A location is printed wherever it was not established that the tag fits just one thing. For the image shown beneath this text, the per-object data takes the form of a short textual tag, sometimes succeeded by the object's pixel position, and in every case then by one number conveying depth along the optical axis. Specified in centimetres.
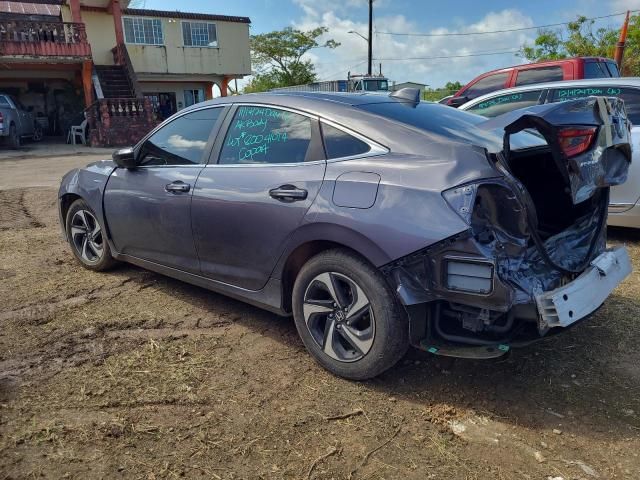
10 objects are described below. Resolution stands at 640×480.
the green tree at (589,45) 2516
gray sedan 245
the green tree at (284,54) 4350
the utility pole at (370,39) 3289
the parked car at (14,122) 1658
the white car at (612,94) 489
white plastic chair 1983
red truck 841
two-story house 1892
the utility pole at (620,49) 1546
